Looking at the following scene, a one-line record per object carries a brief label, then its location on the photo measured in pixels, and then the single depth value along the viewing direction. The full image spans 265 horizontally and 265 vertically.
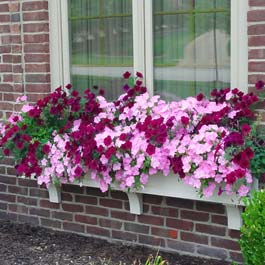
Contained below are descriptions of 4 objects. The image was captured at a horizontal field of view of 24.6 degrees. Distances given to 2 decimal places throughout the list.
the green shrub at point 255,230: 3.21
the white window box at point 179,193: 3.94
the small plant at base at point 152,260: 4.22
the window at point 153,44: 4.18
